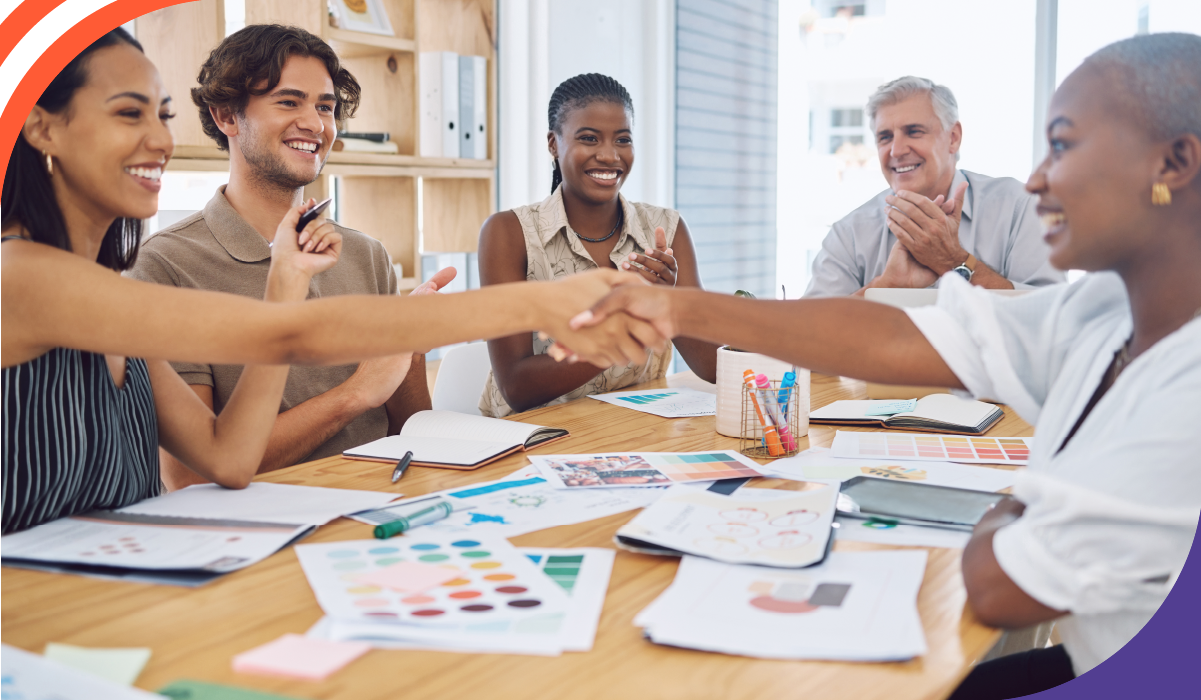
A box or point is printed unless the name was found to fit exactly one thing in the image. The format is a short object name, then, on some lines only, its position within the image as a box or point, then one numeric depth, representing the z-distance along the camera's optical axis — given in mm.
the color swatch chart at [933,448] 1511
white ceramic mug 1654
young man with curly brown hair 1827
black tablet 1184
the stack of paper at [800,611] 832
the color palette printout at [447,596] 855
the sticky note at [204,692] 750
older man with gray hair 2480
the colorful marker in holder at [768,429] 1543
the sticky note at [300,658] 797
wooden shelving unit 2578
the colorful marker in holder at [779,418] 1559
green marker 1121
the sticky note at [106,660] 787
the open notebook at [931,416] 1730
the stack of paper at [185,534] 1033
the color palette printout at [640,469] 1392
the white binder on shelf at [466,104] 3312
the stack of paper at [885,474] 1173
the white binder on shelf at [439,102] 3234
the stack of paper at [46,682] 664
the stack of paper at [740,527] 1045
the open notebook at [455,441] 1507
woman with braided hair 2355
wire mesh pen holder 1547
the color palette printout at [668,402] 1912
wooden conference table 774
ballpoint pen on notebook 1413
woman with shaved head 834
